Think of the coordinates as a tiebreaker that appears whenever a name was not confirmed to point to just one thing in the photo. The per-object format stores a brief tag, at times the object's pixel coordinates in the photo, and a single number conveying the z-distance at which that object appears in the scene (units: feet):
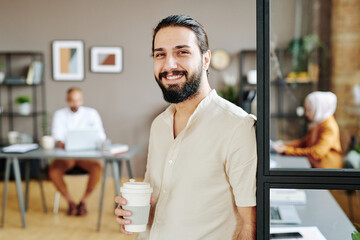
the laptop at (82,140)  12.40
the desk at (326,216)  4.16
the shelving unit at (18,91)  19.38
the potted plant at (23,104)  18.51
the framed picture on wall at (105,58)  19.15
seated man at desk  13.87
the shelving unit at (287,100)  18.01
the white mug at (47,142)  12.77
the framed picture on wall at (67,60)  19.25
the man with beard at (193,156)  4.00
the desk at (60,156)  11.74
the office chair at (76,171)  14.44
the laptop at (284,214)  5.53
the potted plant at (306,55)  18.02
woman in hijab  10.58
